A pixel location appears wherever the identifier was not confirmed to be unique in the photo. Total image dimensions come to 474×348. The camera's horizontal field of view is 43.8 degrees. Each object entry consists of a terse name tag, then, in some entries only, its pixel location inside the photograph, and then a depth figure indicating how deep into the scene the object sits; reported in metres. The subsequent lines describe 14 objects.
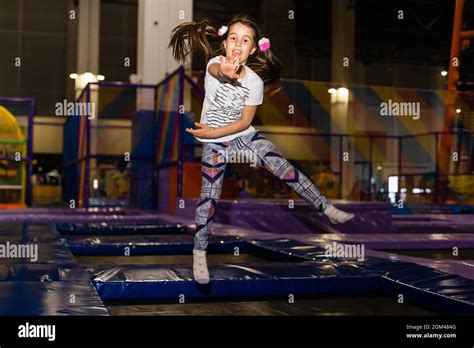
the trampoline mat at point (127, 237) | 3.55
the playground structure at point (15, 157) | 6.64
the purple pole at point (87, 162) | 6.11
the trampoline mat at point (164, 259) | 2.97
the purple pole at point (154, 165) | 6.38
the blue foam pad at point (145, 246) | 3.19
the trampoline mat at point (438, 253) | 3.24
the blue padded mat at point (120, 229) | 4.10
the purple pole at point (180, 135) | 5.24
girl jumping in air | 1.92
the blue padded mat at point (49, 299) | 1.53
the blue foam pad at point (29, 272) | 2.04
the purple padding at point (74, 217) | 4.79
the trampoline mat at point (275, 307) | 1.81
